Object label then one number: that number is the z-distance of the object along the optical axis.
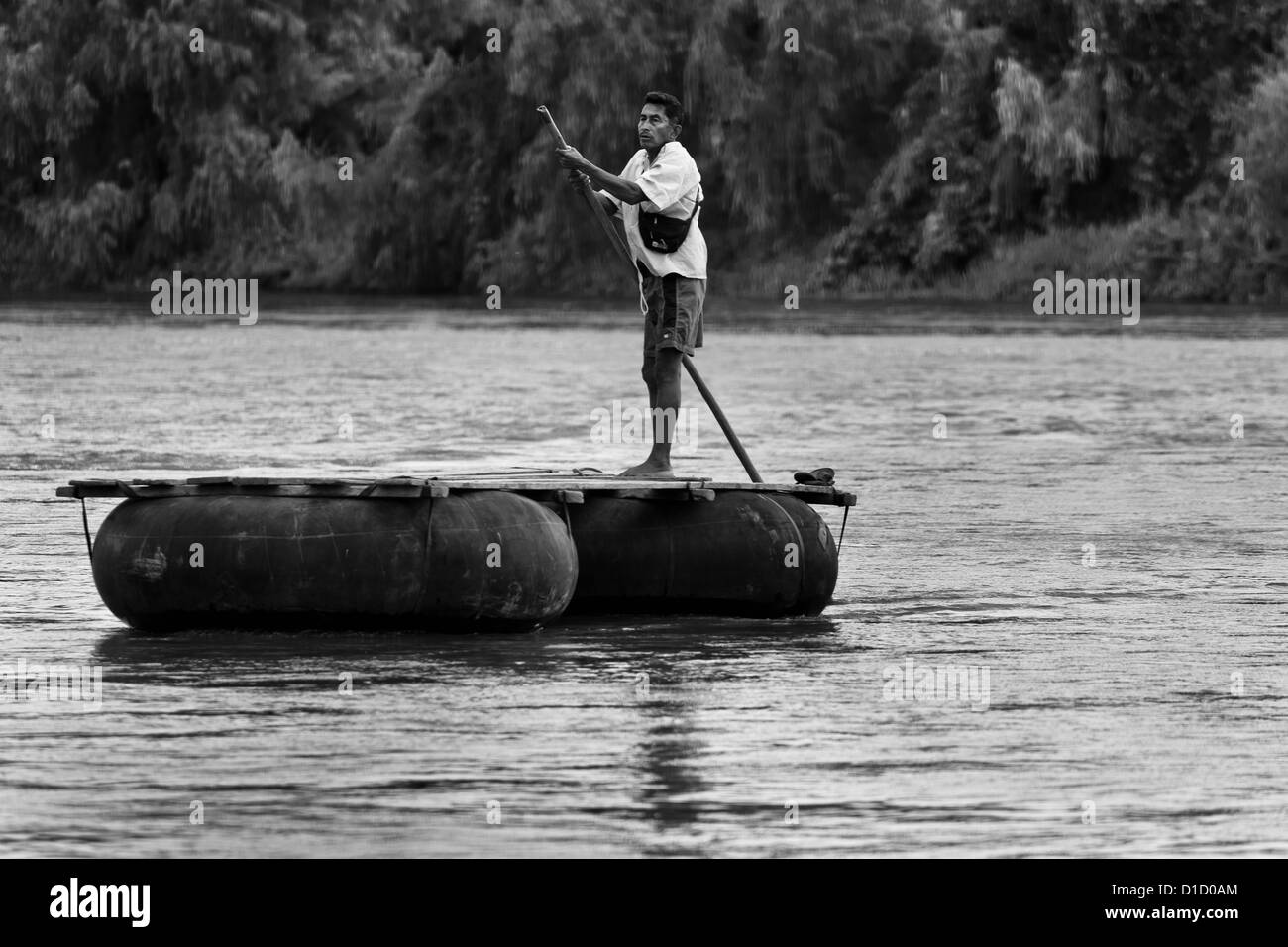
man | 12.59
